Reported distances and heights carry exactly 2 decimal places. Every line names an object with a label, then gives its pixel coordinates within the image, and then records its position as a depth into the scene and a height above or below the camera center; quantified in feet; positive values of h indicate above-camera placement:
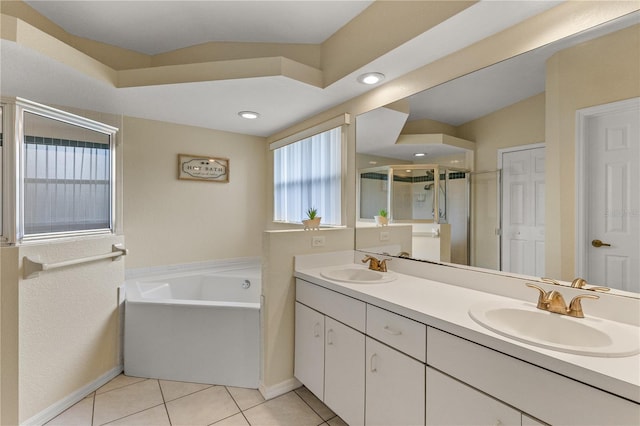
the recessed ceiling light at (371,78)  6.50 +2.99
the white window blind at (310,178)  8.50 +1.12
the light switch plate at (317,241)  7.09 -0.68
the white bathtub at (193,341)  6.98 -3.07
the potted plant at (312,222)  7.38 -0.23
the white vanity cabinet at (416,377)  2.82 -2.05
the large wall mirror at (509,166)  3.92 +0.84
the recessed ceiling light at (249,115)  9.02 +2.99
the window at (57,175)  5.53 +0.77
